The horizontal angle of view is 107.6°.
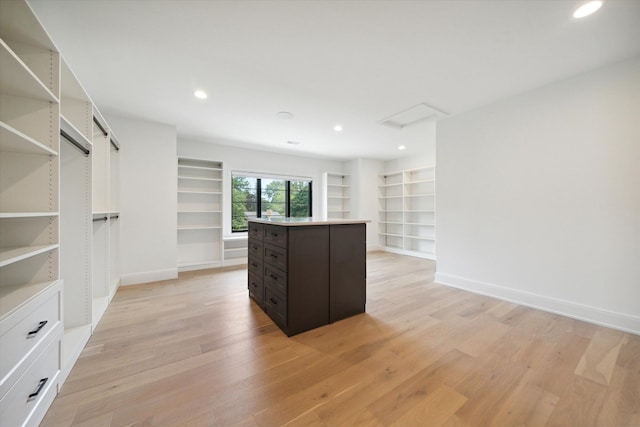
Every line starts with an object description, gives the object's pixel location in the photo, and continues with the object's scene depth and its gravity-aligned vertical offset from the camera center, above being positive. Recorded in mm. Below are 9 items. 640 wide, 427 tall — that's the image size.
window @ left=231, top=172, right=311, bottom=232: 5188 +376
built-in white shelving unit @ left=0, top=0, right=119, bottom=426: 1122 -54
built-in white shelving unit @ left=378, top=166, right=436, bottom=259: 5746 +28
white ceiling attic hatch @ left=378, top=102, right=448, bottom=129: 3234 +1439
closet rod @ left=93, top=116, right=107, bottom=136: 2447 +984
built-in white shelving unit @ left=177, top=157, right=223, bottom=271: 4523 -23
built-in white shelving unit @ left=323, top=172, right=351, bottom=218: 6598 +489
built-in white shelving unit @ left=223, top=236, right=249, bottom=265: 4895 -813
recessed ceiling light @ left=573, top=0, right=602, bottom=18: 1581 +1407
